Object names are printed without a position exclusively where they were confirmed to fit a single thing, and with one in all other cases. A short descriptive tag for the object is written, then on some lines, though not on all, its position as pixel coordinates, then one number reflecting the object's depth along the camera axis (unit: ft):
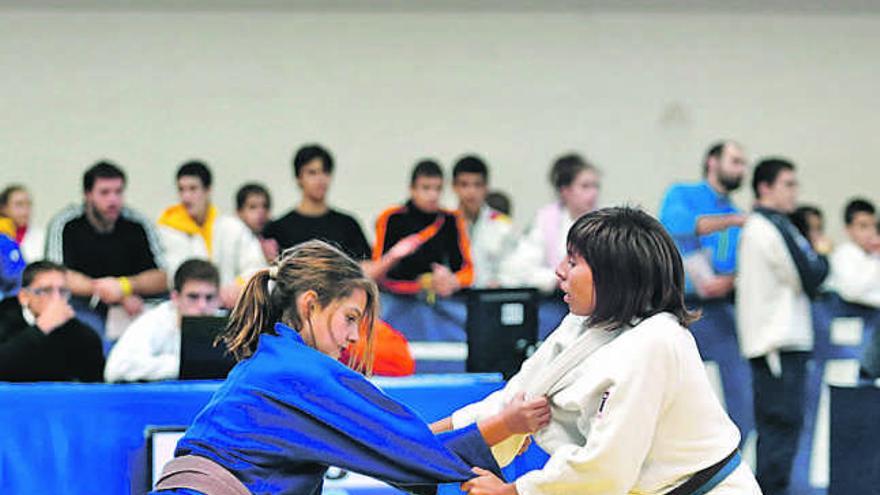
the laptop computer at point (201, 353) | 35.71
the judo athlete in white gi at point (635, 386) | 23.33
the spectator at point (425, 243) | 48.35
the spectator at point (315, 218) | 48.35
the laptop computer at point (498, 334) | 37.02
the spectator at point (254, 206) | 57.47
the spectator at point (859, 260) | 52.16
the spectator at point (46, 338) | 37.80
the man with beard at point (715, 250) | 49.97
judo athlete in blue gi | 22.90
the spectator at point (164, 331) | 38.37
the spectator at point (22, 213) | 64.60
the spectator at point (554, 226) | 50.93
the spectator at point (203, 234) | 51.32
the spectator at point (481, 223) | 52.99
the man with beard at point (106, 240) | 47.19
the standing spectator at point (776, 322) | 47.07
